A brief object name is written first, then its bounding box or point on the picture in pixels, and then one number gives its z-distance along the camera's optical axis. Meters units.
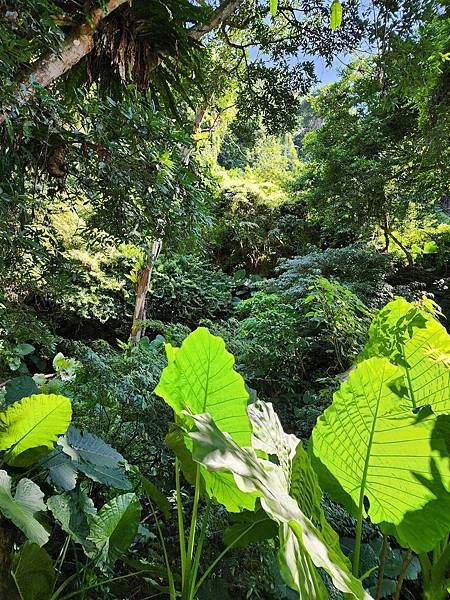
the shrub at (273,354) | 2.92
